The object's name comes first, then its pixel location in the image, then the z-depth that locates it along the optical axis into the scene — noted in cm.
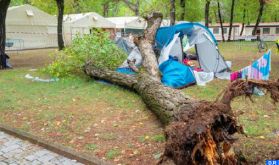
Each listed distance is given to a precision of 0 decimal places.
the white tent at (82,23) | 2927
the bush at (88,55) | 966
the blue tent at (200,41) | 955
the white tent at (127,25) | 3500
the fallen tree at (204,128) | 306
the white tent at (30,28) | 2525
